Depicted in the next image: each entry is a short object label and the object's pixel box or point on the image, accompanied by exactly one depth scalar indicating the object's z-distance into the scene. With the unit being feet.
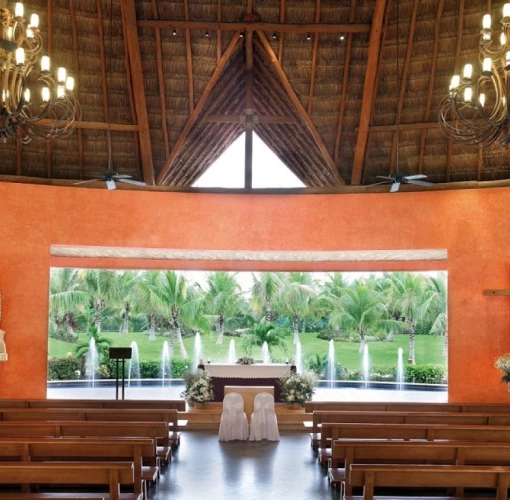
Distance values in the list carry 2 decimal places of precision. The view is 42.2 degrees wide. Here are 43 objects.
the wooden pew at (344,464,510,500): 14.90
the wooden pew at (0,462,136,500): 14.79
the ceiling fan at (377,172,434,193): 28.96
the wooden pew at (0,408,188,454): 23.72
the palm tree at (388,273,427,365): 68.29
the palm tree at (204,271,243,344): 69.67
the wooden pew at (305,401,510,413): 26.50
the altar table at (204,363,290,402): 37.45
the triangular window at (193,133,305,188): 38.75
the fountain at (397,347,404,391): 58.82
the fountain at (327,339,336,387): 61.02
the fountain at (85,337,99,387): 58.75
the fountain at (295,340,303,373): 60.93
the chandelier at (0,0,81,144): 17.29
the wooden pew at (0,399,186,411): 26.78
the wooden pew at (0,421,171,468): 20.49
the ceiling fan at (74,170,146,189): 29.32
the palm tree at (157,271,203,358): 65.31
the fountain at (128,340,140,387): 60.49
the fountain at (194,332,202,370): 69.54
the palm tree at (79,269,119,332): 67.46
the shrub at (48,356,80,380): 56.75
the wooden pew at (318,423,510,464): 20.63
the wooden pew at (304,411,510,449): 23.48
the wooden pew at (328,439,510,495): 17.54
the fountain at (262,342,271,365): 53.09
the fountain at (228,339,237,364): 54.05
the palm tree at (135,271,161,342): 65.72
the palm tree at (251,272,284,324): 69.62
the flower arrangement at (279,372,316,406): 35.42
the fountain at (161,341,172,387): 64.80
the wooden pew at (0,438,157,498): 17.52
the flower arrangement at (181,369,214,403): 35.22
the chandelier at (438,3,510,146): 17.78
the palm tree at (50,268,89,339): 66.03
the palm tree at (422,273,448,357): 67.67
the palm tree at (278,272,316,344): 70.18
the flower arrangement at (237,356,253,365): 38.24
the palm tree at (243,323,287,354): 57.72
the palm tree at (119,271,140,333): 67.62
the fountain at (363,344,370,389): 63.52
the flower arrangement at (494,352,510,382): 32.01
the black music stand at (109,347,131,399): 32.99
